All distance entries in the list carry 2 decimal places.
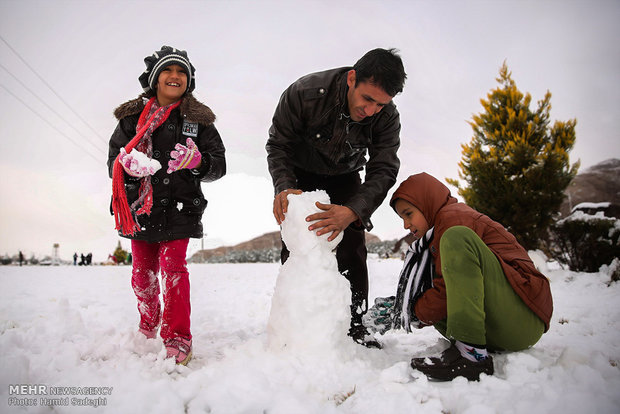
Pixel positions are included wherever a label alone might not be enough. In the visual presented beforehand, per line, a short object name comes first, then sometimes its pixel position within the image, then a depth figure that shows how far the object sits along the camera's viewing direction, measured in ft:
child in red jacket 5.84
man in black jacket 7.78
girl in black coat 7.67
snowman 6.49
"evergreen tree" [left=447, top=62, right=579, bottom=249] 26.30
